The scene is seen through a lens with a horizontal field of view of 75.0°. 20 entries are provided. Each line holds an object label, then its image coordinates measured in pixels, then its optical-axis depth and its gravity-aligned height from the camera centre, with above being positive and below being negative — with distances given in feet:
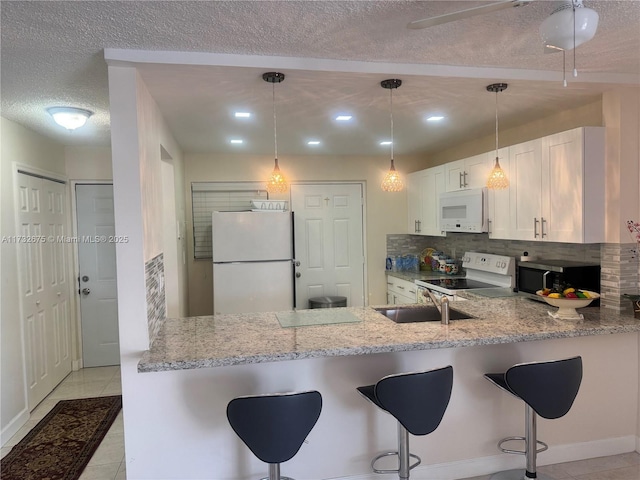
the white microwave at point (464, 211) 11.93 +0.48
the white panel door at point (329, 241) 15.88 -0.44
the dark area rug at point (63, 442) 8.43 -4.69
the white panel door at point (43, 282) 10.80 -1.32
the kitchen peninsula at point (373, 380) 6.93 -2.74
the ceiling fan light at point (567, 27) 4.96 +2.38
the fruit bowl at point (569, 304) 7.87 -1.55
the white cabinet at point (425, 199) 14.33 +1.03
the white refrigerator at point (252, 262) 13.10 -0.98
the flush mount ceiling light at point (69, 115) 9.01 +2.62
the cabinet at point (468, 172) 11.80 +1.62
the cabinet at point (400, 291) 14.24 -2.29
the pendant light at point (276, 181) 8.13 +0.97
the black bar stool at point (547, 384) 6.70 -2.58
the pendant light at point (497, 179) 8.60 +0.96
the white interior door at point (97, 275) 14.11 -1.36
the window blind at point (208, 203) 15.02 +1.07
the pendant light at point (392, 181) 8.80 +1.00
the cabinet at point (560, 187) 8.61 +0.83
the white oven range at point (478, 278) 11.89 -1.63
